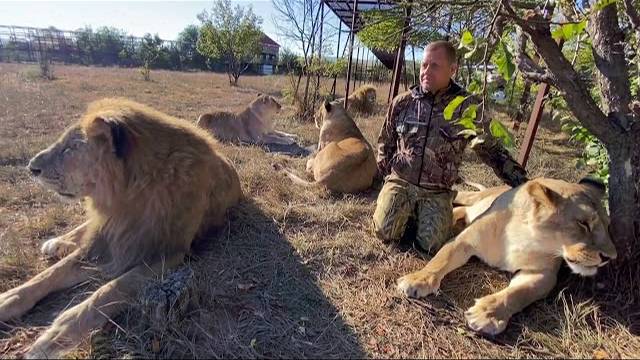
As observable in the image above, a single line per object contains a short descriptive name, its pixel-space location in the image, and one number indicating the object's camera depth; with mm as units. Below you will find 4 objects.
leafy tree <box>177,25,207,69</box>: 40875
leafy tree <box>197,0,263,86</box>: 25312
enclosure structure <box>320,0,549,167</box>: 5086
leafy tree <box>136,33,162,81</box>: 37394
